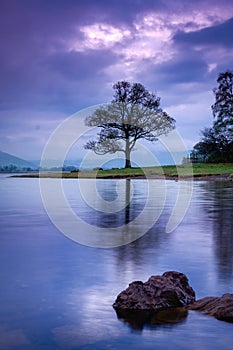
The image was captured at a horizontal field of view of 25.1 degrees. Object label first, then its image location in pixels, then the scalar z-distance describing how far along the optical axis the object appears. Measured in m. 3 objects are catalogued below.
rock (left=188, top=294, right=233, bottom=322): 4.76
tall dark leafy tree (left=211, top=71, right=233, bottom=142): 55.78
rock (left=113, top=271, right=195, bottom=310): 5.03
